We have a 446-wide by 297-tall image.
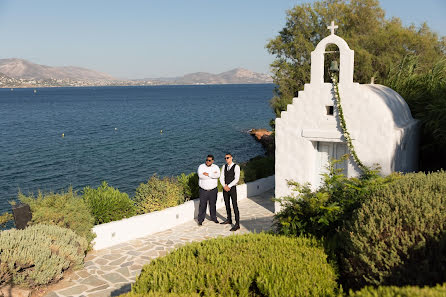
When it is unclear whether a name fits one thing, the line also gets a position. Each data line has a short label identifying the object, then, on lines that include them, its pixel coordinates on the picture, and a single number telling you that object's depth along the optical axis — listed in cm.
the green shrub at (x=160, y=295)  489
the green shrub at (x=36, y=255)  724
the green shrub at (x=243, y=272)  516
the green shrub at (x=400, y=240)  480
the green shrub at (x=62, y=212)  914
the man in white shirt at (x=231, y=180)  1123
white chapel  1141
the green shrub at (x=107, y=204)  1098
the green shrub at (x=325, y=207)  710
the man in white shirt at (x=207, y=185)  1154
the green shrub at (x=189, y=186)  1406
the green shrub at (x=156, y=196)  1244
